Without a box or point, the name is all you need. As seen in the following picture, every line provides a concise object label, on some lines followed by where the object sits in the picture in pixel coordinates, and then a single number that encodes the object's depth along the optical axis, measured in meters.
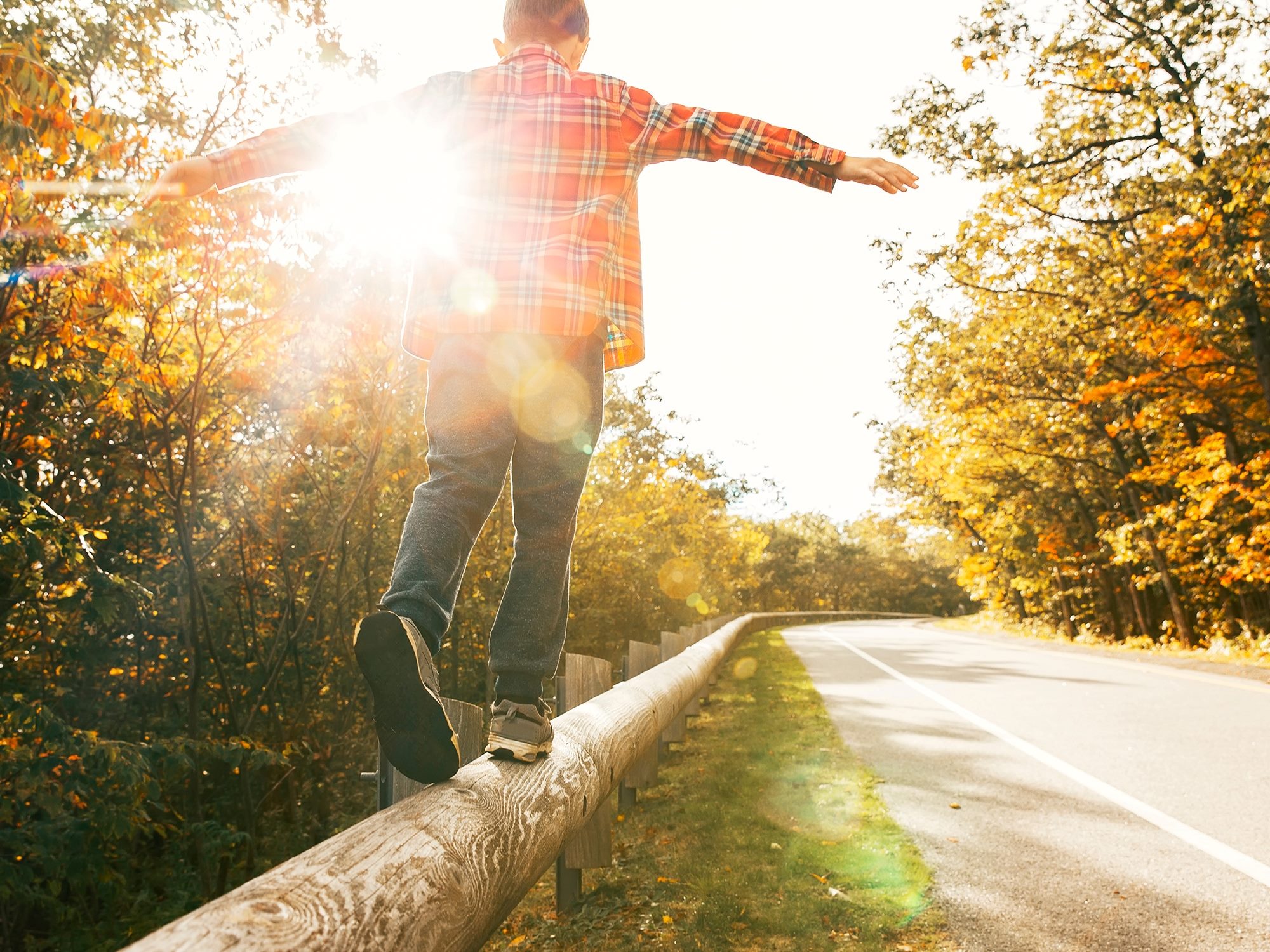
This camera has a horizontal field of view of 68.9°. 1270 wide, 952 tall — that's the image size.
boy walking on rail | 2.36
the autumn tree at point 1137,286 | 14.41
